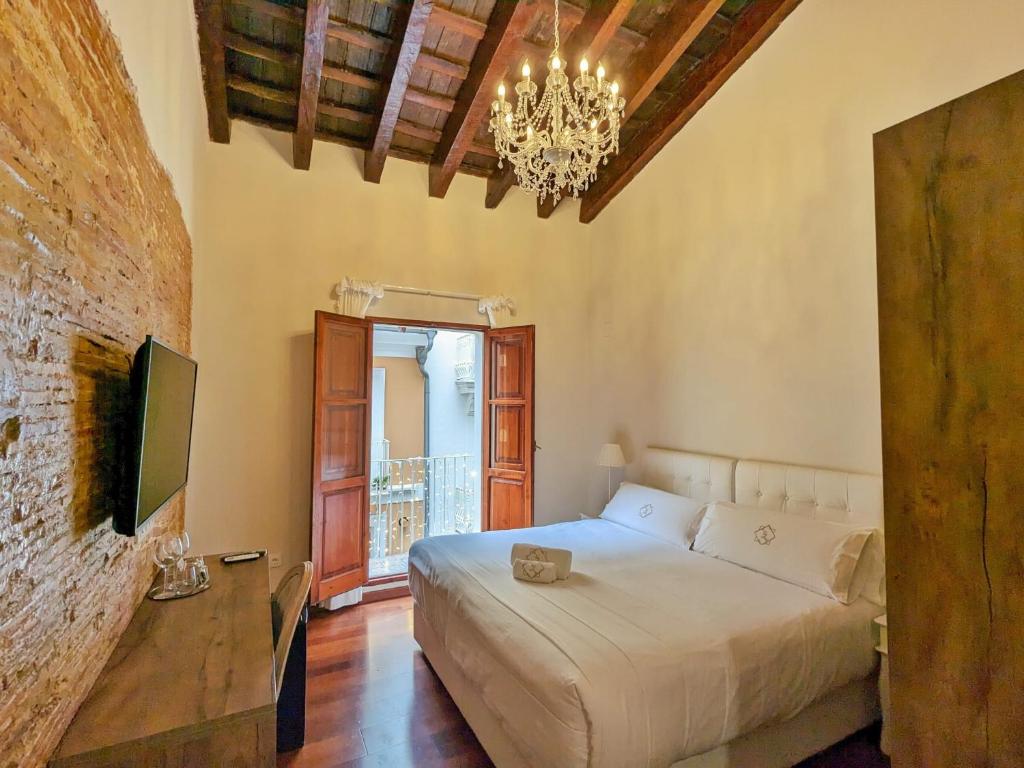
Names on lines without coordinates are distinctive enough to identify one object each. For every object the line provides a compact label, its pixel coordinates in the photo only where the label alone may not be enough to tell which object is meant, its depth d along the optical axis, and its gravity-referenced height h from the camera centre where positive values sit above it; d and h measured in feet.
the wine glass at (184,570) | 5.84 -2.14
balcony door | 11.21 -1.52
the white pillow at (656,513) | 10.00 -2.43
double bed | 4.91 -3.00
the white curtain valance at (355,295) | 12.17 +2.90
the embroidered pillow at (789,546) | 7.24 -2.39
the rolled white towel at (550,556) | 7.55 -2.44
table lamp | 13.03 -1.40
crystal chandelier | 7.47 +4.72
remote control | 6.90 -2.30
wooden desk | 3.33 -2.35
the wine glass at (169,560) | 5.72 -1.92
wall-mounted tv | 3.96 -0.29
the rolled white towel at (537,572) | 7.39 -2.63
